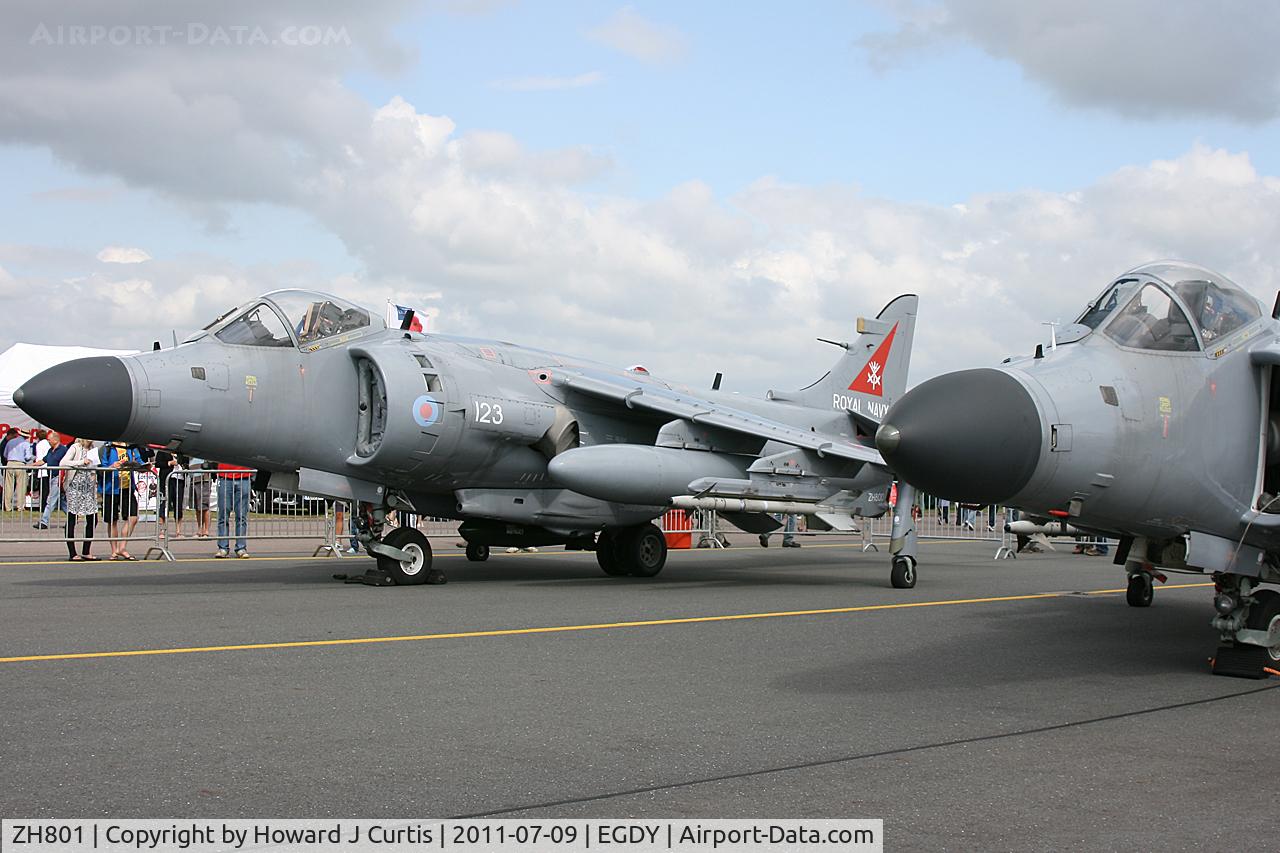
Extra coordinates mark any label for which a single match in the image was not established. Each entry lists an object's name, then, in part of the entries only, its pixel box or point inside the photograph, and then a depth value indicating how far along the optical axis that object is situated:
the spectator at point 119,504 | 16.25
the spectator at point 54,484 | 17.38
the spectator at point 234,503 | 17.47
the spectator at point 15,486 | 16.92
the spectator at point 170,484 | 17.03
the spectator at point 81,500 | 15.84
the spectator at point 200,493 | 18.28
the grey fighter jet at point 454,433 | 11.27
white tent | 27.75
